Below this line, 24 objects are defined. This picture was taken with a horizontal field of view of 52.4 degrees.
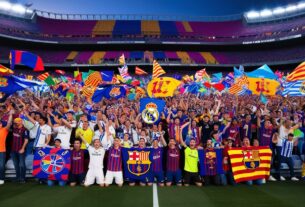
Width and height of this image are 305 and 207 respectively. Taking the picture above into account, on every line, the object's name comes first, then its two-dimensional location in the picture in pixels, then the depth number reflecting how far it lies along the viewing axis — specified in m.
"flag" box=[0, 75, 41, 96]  11.64
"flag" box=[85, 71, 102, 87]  18.63
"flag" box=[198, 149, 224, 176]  9.60
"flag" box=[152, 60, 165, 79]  19.52
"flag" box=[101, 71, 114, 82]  22.73
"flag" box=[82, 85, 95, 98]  16.56
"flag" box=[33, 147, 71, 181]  9.44
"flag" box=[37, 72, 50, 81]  19.91
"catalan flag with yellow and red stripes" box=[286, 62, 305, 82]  13.56
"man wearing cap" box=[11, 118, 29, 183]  9.62
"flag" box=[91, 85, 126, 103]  16.19
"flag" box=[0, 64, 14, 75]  11.36
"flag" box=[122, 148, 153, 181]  9.61
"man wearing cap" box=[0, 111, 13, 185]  9.50
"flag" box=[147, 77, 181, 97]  14.90
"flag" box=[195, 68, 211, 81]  24.51
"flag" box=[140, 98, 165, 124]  11.16
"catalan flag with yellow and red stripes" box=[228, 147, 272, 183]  9.58
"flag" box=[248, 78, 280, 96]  15.67
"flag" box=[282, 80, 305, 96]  14.01
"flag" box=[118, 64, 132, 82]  25.27
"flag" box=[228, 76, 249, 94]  17.62
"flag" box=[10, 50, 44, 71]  12.38
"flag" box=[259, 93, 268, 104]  15.79
